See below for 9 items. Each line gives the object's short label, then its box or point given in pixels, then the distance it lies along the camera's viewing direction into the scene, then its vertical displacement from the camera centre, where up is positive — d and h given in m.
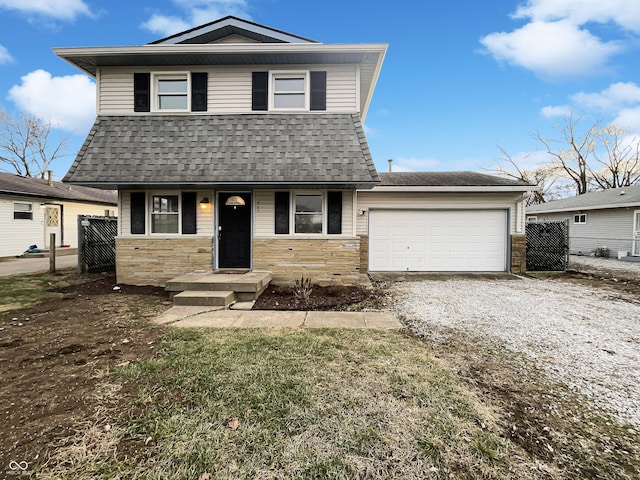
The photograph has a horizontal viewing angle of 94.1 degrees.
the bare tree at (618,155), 24.11 +6.63
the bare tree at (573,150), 24.97 +7.40
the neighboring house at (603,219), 14.00 +0.83
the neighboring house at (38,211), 13.16 +1.11
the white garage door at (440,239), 9.83 -0.16
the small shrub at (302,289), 6.24 -1.26
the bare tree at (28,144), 23.67 +7.36
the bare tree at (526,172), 28.78 +6.14
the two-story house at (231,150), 7.24 +2.05
